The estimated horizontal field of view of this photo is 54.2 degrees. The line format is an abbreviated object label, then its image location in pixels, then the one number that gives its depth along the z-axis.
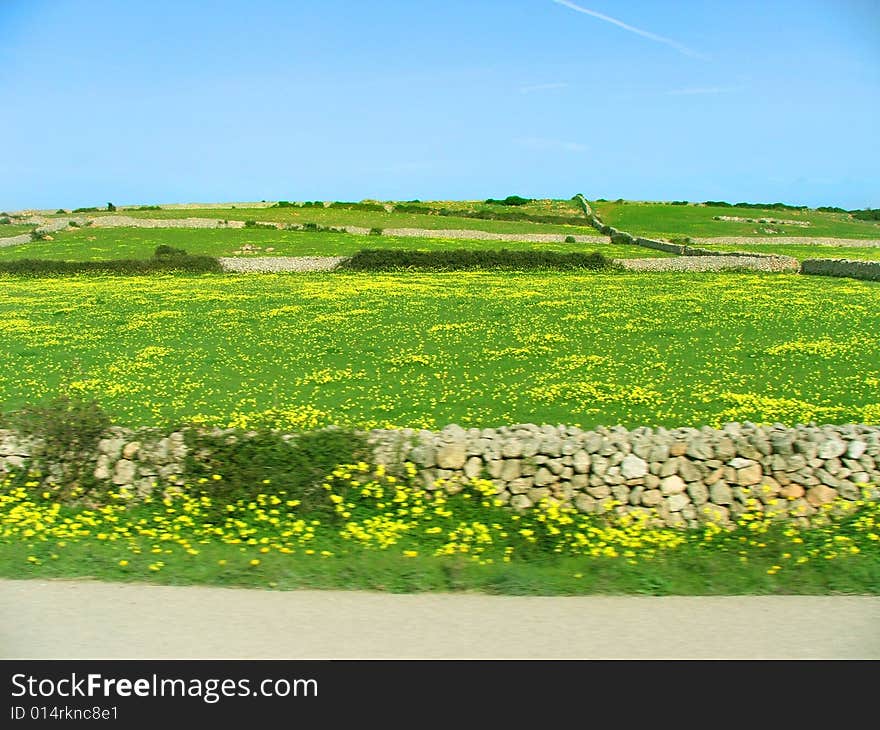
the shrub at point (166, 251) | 53.56
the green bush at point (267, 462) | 10.05
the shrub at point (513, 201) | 121.19
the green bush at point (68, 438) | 10.63
